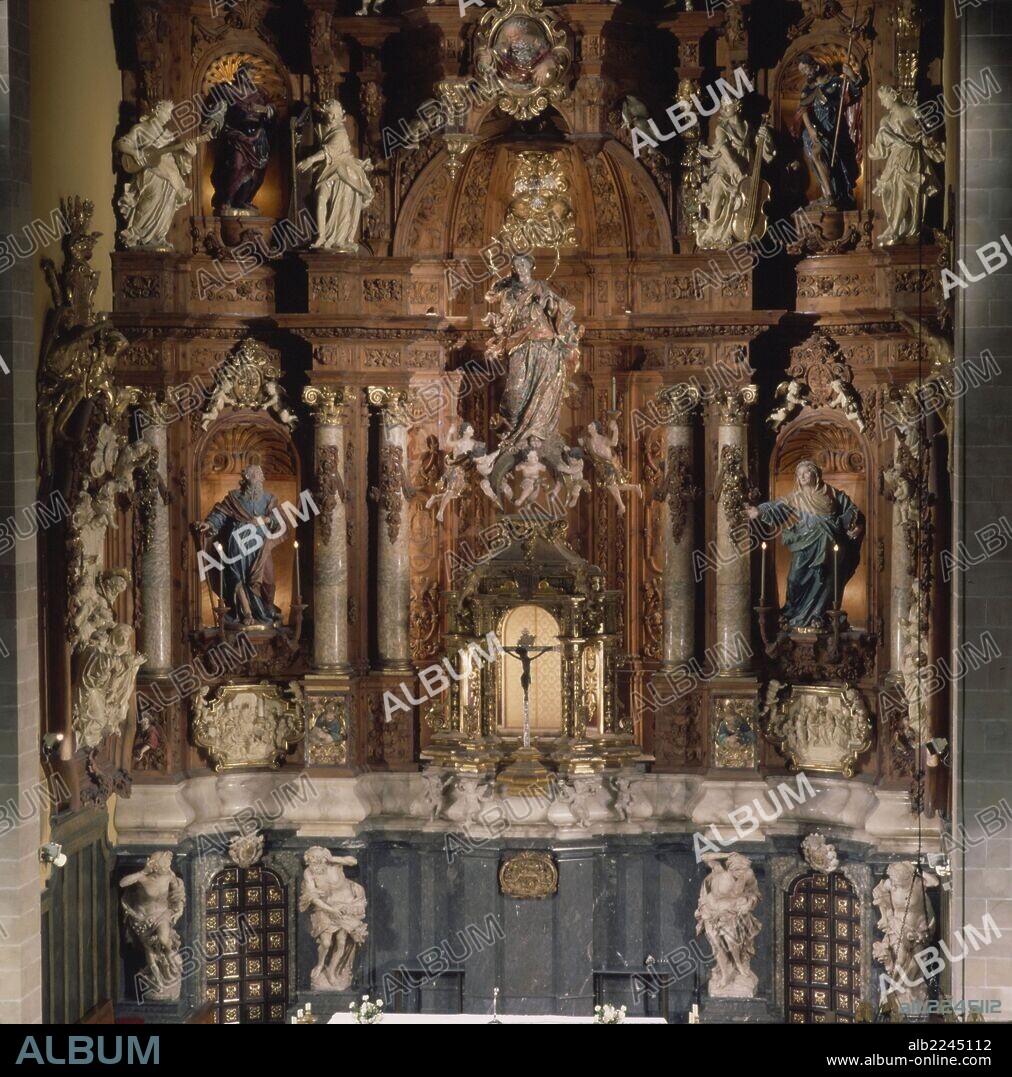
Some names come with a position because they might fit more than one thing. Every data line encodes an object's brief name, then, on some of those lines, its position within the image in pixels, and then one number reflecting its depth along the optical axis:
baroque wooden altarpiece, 31.81
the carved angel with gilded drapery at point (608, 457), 33.06
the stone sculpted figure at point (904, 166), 30.42
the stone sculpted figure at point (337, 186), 32.16
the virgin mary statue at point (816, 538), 32.25
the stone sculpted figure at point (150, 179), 31.39
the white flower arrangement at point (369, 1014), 29.17
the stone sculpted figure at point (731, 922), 31.64
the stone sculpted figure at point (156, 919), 31.09
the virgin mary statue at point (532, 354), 32.34
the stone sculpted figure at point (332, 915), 31.95
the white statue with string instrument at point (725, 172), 31.97
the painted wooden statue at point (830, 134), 32.03
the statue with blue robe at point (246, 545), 32.81
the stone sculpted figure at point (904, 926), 30.45
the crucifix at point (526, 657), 32.12
